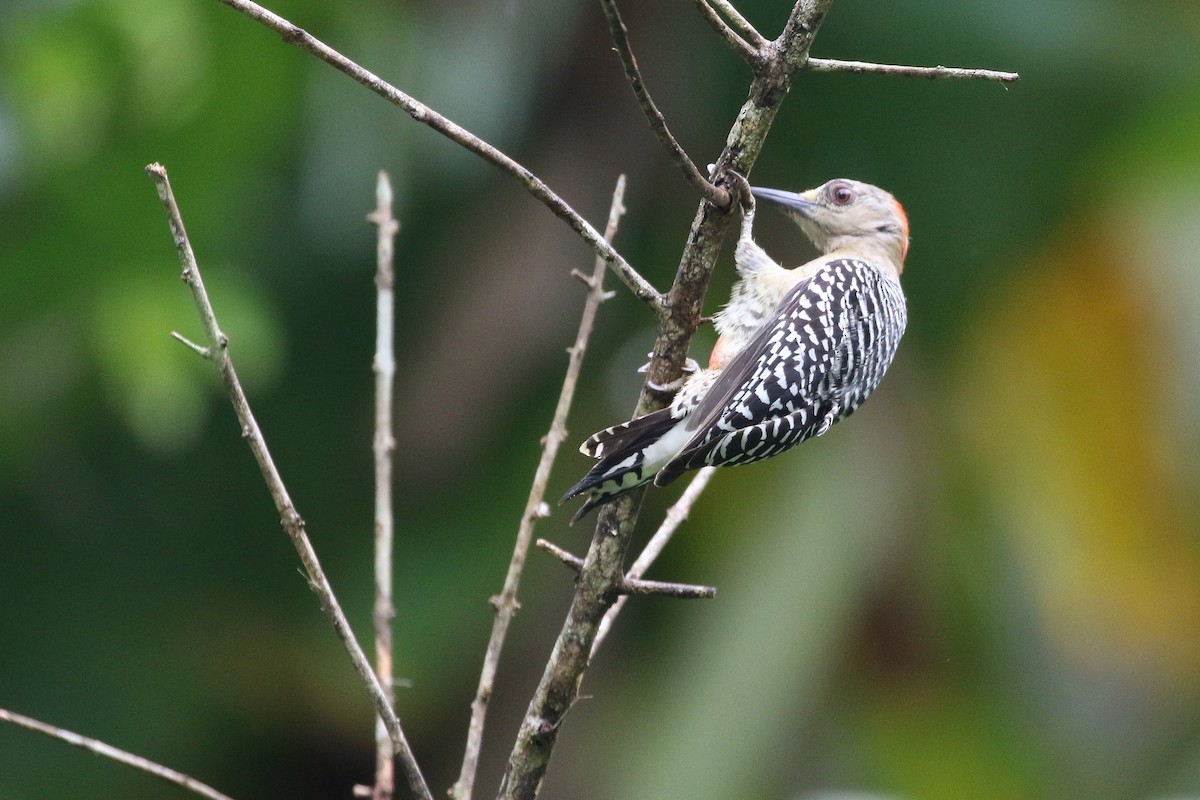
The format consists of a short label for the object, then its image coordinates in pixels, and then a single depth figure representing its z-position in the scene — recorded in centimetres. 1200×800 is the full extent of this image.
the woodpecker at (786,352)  634
